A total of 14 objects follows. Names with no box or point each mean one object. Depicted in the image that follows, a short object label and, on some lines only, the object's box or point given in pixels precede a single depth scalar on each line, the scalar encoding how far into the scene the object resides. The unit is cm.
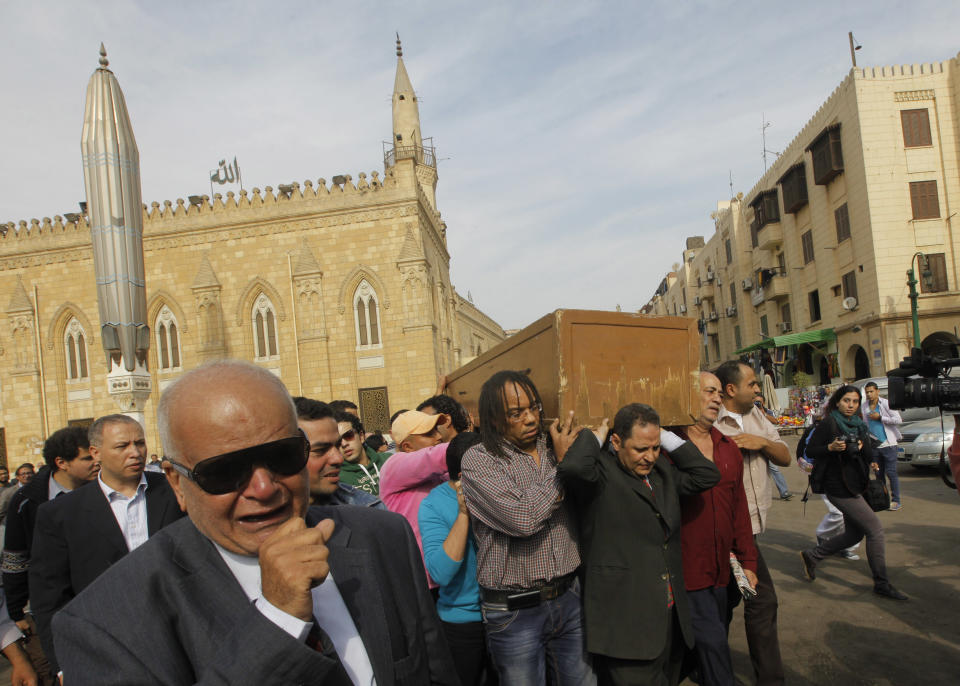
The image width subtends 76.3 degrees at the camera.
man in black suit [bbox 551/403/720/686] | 292
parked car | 1109
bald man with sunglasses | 116
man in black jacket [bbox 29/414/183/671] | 316
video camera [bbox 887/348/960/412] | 345
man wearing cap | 341
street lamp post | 2023
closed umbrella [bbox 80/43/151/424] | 1329
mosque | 2172
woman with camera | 522
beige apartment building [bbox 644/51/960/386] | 2205
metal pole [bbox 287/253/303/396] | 2192
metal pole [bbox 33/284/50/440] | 2300
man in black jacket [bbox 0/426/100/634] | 372
